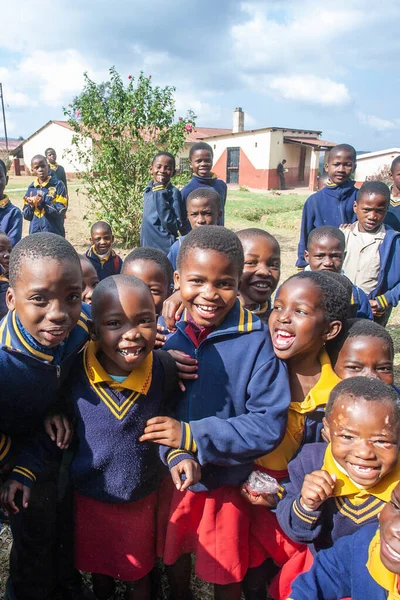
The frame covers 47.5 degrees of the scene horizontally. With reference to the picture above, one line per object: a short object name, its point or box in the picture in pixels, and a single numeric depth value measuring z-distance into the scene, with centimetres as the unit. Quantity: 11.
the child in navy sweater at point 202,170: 509
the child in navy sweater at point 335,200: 426
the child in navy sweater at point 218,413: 161
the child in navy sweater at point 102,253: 467
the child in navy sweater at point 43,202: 641
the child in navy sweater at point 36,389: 158
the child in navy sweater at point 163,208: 516
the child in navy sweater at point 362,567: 121
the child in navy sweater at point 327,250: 286
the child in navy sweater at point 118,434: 164
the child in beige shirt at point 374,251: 327
